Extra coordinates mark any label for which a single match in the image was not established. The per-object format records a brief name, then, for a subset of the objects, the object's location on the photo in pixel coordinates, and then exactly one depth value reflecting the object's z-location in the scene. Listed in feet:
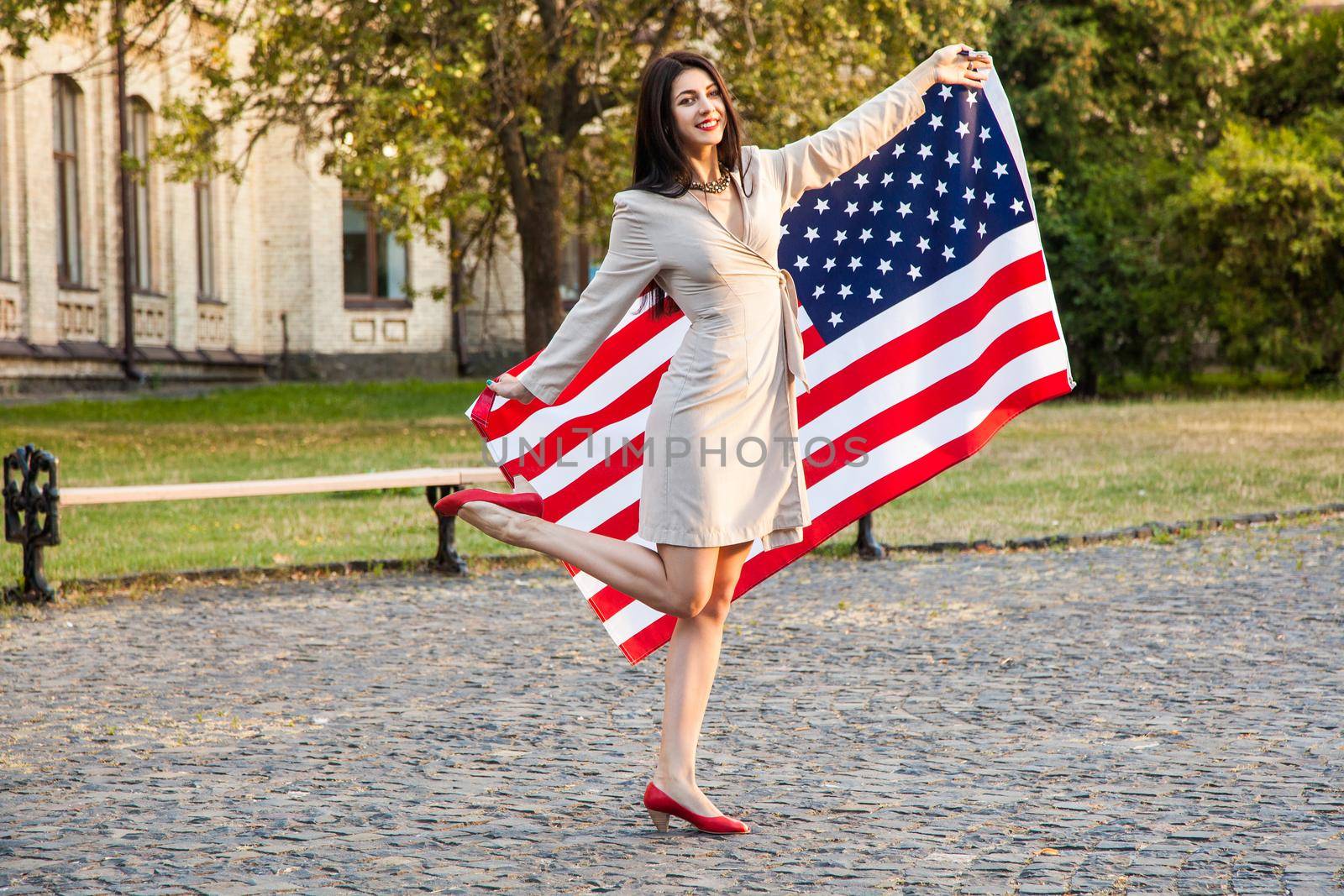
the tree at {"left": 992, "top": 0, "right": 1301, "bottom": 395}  92.99
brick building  92.43
